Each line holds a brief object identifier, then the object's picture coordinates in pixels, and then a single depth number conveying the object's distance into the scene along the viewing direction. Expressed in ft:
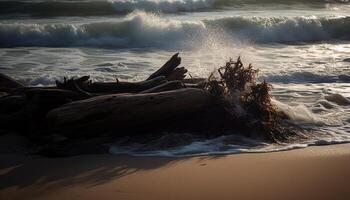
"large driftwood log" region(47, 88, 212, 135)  15.52
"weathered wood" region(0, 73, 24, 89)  21.20
